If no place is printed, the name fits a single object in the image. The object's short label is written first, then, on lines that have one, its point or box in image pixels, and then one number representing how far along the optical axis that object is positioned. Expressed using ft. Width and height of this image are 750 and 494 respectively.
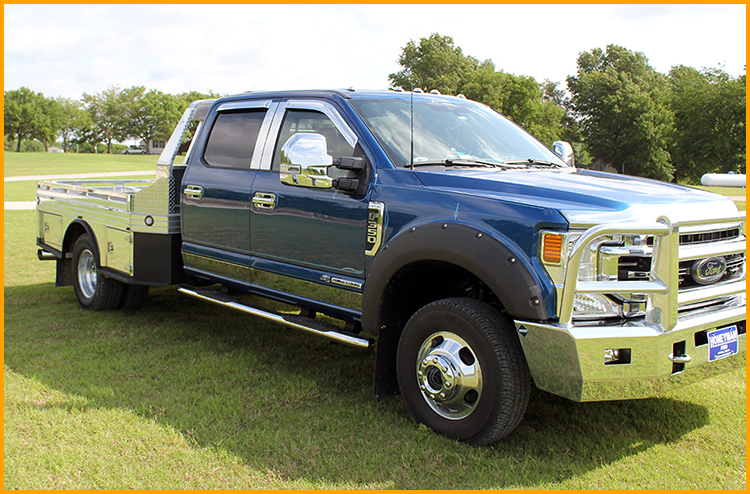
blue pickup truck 9.96
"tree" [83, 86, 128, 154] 318.24
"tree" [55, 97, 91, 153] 312.58
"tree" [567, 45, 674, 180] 203.19
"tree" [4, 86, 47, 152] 274.36
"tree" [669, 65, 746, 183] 183.62
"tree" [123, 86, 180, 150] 307.13
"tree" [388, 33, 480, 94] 199.10
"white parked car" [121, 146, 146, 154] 305.32
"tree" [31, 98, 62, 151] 287.48
